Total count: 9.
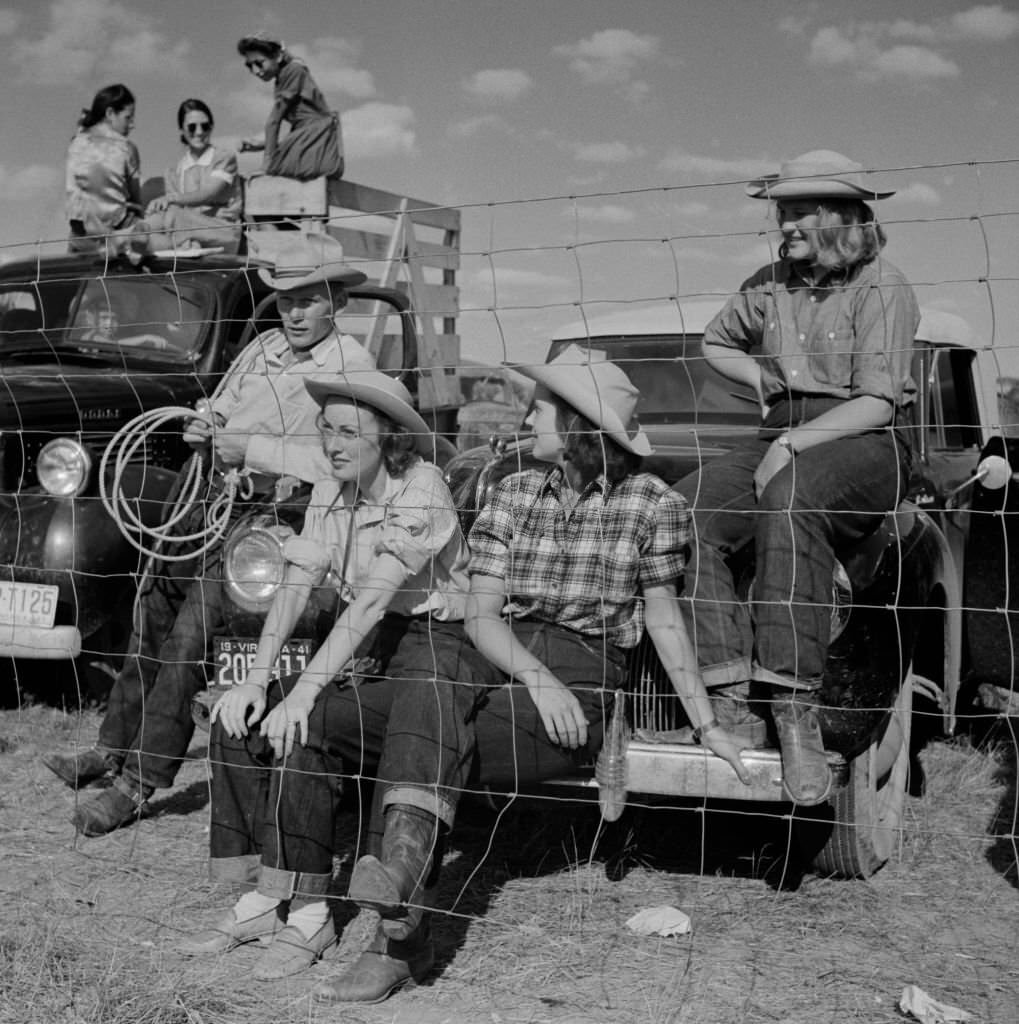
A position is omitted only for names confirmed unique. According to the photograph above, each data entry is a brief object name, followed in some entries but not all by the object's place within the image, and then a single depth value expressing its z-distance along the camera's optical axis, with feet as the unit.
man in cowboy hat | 13.89
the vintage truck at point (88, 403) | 16.65
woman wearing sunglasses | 26.66
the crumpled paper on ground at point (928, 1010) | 9.50
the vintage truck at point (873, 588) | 10.95
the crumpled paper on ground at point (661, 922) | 11.31
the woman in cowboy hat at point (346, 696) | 10.47
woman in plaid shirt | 10.82
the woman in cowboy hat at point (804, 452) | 10.78
